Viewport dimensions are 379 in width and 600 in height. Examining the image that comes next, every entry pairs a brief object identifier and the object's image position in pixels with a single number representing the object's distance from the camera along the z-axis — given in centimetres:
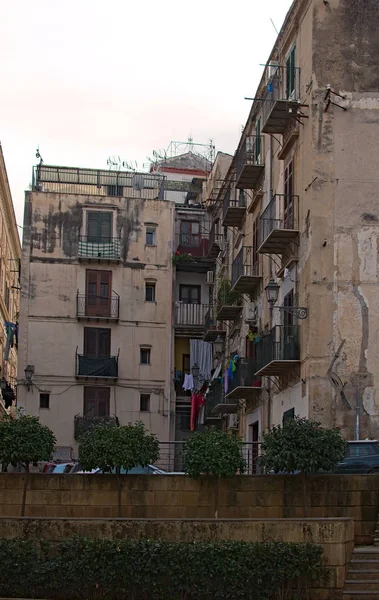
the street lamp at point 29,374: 4506
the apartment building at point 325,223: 2595
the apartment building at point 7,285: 5000
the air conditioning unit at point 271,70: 3036
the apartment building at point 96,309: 4566
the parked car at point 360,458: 2317
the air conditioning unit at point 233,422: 3731
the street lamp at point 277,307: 2641
